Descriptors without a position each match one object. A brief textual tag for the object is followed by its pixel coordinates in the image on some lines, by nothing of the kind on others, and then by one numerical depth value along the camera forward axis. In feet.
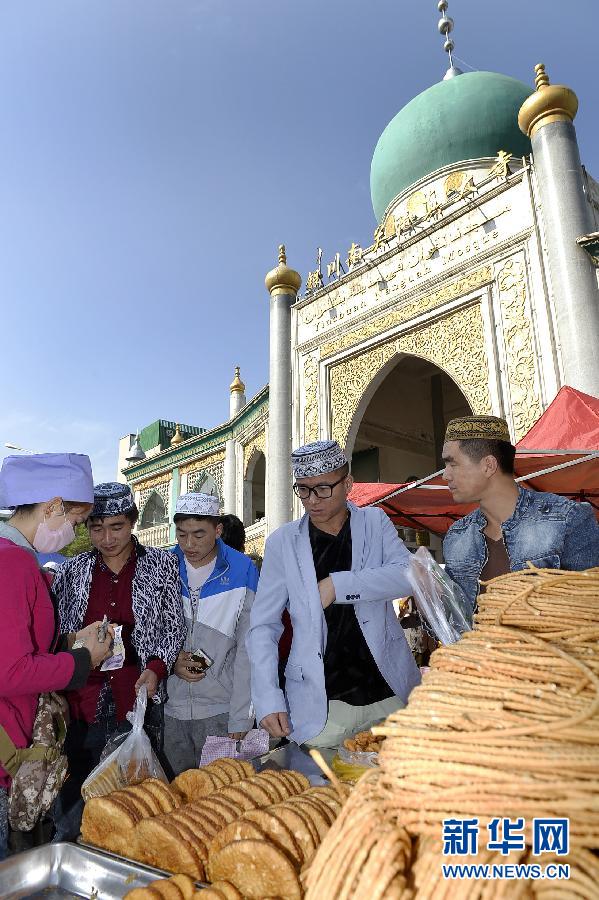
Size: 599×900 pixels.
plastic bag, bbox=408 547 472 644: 4.25
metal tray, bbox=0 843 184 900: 3.18
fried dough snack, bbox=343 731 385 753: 4.74
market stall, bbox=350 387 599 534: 14.80
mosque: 24.18
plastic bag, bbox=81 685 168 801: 4.50
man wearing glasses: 6.10
